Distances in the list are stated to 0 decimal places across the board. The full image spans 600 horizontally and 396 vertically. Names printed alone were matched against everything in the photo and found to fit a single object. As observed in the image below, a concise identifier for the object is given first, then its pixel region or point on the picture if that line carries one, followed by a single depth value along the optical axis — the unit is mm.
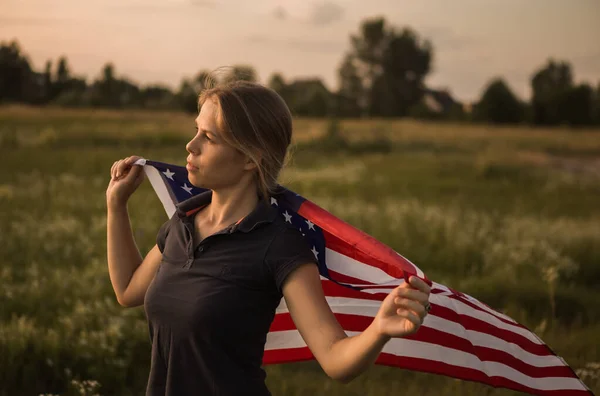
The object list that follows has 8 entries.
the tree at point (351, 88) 84312
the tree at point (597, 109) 59219
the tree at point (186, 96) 50375
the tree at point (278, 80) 73894
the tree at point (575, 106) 58438
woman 2234
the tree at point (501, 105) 60031
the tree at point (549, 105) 58656
